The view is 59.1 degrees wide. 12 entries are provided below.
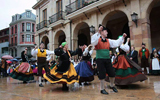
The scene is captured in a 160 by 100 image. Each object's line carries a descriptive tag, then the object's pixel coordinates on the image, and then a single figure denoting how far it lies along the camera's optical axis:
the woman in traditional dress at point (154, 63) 7.64
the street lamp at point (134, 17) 8.39
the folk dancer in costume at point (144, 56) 7.83
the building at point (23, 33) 34.28
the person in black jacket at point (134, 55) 7.89
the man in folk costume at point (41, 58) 5.71
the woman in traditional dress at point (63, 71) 4.30
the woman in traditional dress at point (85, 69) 5.34
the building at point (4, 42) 38.62
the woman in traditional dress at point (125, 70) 4.23
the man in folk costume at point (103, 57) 3.87
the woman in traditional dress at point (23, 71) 7.04
